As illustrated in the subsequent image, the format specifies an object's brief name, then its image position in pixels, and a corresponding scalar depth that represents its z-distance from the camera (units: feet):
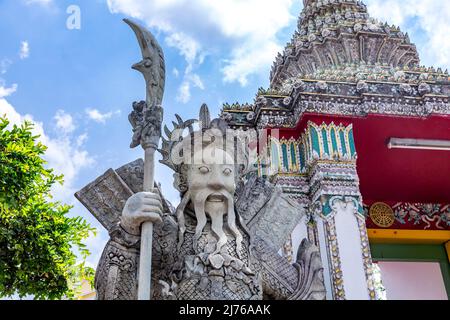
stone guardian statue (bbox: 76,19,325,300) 10.12
